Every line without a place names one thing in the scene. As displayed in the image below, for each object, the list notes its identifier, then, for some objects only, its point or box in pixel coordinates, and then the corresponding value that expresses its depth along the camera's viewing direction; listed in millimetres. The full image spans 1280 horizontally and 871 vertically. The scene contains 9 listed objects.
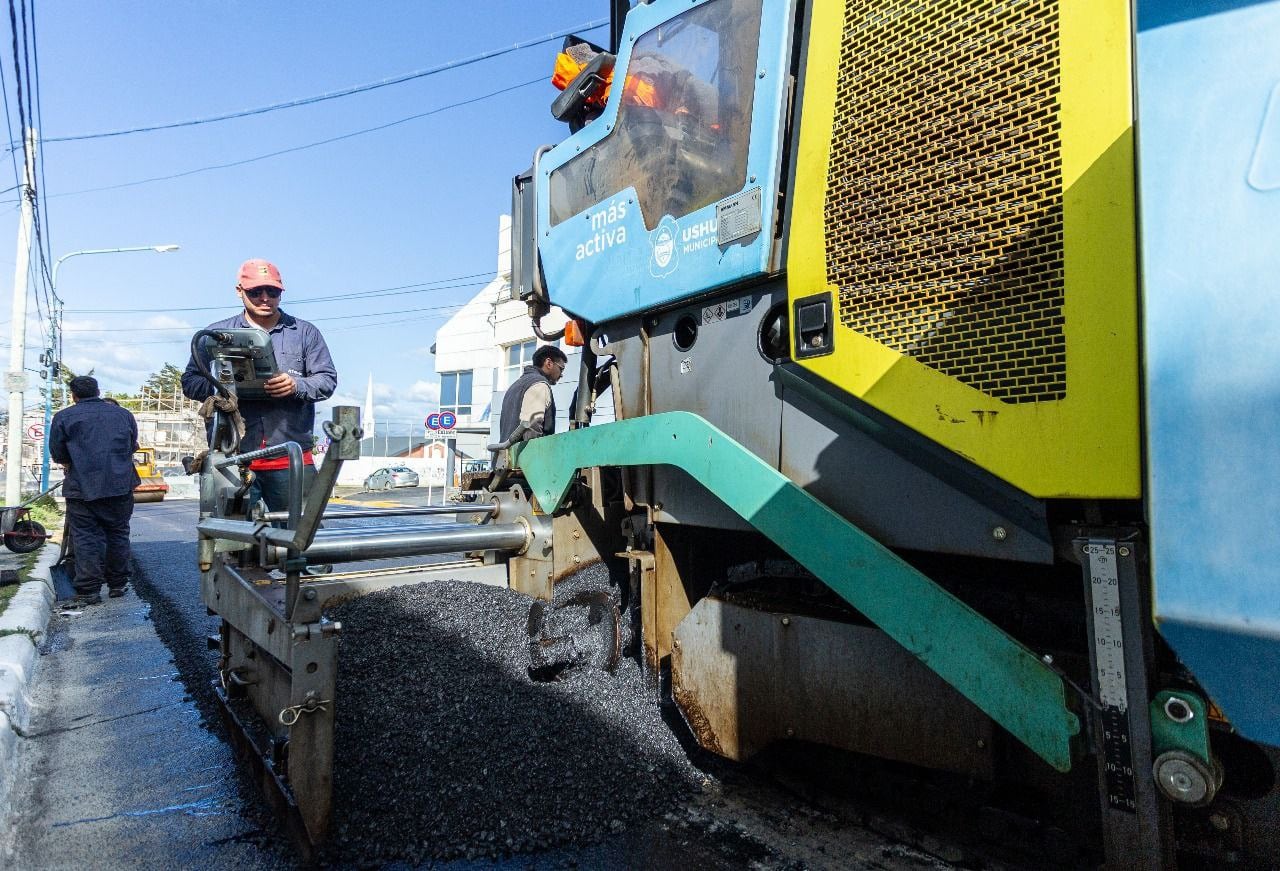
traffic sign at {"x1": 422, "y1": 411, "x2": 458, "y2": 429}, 18439
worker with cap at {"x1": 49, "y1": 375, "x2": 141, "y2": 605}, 6184
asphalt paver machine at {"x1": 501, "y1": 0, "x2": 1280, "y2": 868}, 1278
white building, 21562
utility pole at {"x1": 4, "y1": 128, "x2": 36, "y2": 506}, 14828
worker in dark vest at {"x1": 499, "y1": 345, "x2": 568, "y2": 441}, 4516
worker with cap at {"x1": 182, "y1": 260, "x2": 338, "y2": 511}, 3799
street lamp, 18094
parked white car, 31039
